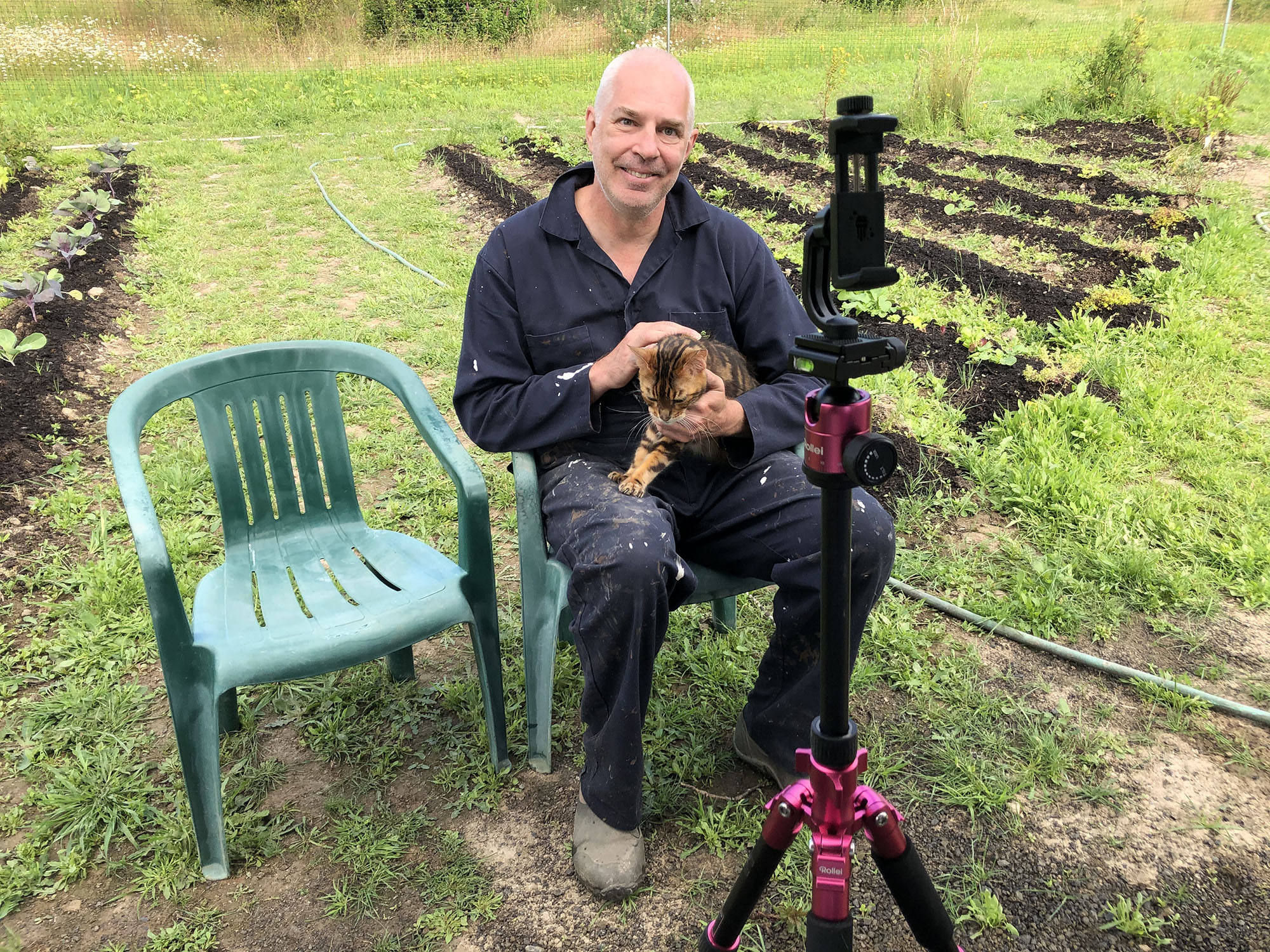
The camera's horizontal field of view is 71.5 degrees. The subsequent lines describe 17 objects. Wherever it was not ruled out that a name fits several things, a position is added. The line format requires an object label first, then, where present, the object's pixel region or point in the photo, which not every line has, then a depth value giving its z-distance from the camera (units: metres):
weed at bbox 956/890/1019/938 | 1.91
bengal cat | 2.00
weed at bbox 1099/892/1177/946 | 1.88
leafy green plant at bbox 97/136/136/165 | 8.80
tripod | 1.17
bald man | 1.97
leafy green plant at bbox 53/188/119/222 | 6.77
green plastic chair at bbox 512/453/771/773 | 2.16
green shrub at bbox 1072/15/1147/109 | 10.52
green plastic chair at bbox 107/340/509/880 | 1.94
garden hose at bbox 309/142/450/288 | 6.07
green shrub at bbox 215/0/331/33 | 16.11
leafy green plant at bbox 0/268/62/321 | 4.88
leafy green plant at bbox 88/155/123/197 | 8.18
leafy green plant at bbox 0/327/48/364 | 4.29
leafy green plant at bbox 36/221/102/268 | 5.85
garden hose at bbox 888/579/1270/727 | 2.48
